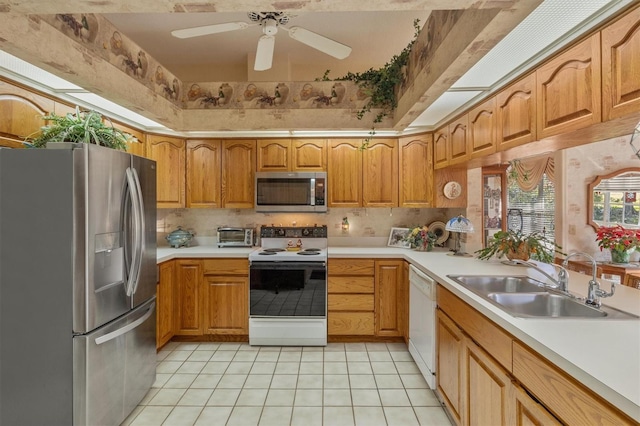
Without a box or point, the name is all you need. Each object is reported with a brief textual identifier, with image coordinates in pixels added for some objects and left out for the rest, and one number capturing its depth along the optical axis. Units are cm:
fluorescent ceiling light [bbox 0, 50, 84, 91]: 173
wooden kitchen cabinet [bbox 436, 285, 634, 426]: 97
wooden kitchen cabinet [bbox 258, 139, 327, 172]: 350
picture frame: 363
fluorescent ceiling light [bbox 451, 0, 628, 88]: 123
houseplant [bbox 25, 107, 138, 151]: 186
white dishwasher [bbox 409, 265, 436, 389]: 226
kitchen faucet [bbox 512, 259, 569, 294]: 168
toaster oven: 362
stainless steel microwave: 343
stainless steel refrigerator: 165
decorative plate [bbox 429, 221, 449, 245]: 362
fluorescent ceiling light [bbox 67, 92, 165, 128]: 231
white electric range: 312
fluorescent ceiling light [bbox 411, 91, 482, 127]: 229
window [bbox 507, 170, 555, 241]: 397
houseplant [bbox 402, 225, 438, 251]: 330
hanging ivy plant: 295
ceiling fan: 198
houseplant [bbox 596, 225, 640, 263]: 220
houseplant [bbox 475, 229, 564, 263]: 234
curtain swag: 372
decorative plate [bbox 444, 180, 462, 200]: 332
